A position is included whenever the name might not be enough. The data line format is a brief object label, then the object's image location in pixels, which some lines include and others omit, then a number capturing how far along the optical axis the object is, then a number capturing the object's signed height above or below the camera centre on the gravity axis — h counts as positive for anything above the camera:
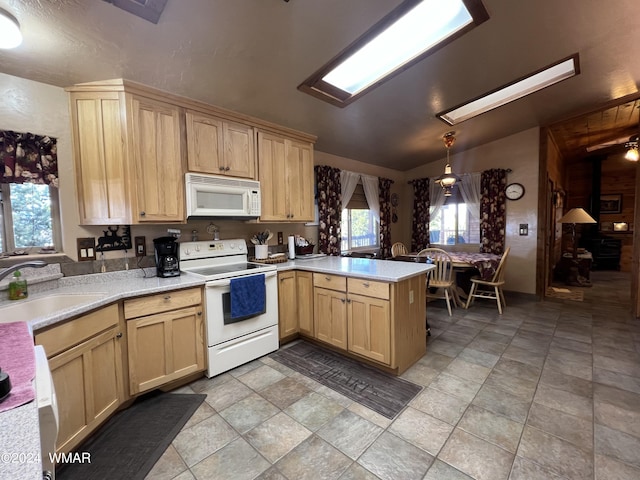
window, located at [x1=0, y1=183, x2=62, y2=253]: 1.89 +0.14
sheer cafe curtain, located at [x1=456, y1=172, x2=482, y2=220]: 4.88 +0.59
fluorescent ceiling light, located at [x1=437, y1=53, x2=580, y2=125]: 2.84 +1.58
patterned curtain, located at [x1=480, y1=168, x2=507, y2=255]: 4.60 +0.22
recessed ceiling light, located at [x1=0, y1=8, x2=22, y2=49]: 1.33 +1.03
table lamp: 4.90 +0.07
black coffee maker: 2.28 -0.20
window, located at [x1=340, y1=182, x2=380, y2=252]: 4.65 +0.04
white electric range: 2.25 -0.65
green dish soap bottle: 1.71 -0.32
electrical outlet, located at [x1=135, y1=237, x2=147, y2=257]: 2.38 -0.11
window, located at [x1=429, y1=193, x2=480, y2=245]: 5.02 +0.00
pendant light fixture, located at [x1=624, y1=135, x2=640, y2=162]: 4.10 +1.04
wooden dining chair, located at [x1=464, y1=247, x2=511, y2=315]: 3.76 -0.84
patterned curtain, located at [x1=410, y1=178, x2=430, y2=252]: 5.40 +0.24
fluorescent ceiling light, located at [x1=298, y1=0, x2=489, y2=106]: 1.86 +1.43
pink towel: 0.67 -0.39
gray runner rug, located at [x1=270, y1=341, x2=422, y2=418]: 1.97 -1.25
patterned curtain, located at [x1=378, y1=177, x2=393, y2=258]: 5.11 +0.20
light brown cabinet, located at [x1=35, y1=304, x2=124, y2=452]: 1.42 -0.78
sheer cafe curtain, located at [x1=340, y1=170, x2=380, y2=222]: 4.42 +0.68
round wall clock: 4.46 +0.53
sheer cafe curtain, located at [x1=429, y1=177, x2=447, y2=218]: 5.25 +0.52
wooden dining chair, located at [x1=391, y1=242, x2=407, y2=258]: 4.42 -0.40
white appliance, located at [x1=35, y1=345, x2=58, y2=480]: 0.67 -0.45
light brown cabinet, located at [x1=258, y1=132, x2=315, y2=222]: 2.94 +0.59
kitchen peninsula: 2.22 -0.73
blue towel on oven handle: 2.32 -0.57
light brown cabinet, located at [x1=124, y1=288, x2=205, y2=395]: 1.89 -0.77
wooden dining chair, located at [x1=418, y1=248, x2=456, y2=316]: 3.68 -0.67
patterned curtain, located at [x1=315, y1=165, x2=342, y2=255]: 3.94 +0.30
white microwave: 2.36 +0.33
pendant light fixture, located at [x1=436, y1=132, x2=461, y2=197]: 3.77 +0.73
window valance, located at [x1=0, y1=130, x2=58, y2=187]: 1.79 +0.54
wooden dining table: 3.79 -0.53
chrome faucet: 1.27 -0.13
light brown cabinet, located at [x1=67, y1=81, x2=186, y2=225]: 2.02 +0.63
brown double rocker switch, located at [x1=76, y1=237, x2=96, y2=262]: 2.11 -0.10
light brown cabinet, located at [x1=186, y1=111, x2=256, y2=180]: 2.40 +0.80
